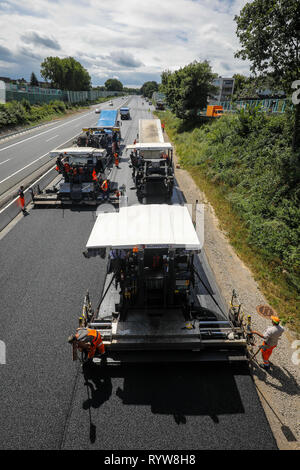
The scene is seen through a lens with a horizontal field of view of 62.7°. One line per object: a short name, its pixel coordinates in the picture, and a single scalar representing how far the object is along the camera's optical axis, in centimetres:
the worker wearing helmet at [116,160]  2206
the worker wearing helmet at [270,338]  589
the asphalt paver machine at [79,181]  1507
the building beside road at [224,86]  9519
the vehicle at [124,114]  5306
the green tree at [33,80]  9548
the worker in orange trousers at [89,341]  545
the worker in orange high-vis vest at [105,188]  1483
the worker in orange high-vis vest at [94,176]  1514
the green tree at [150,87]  13350
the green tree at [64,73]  7738
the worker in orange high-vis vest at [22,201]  1382
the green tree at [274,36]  1164
